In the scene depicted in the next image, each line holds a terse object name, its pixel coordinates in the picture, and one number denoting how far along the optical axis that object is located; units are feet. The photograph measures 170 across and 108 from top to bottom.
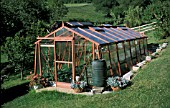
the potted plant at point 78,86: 47.57
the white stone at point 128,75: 52.26
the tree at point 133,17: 159.81
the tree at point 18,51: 73.46
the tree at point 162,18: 111.11
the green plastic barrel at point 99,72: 47.29
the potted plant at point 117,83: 44.45
